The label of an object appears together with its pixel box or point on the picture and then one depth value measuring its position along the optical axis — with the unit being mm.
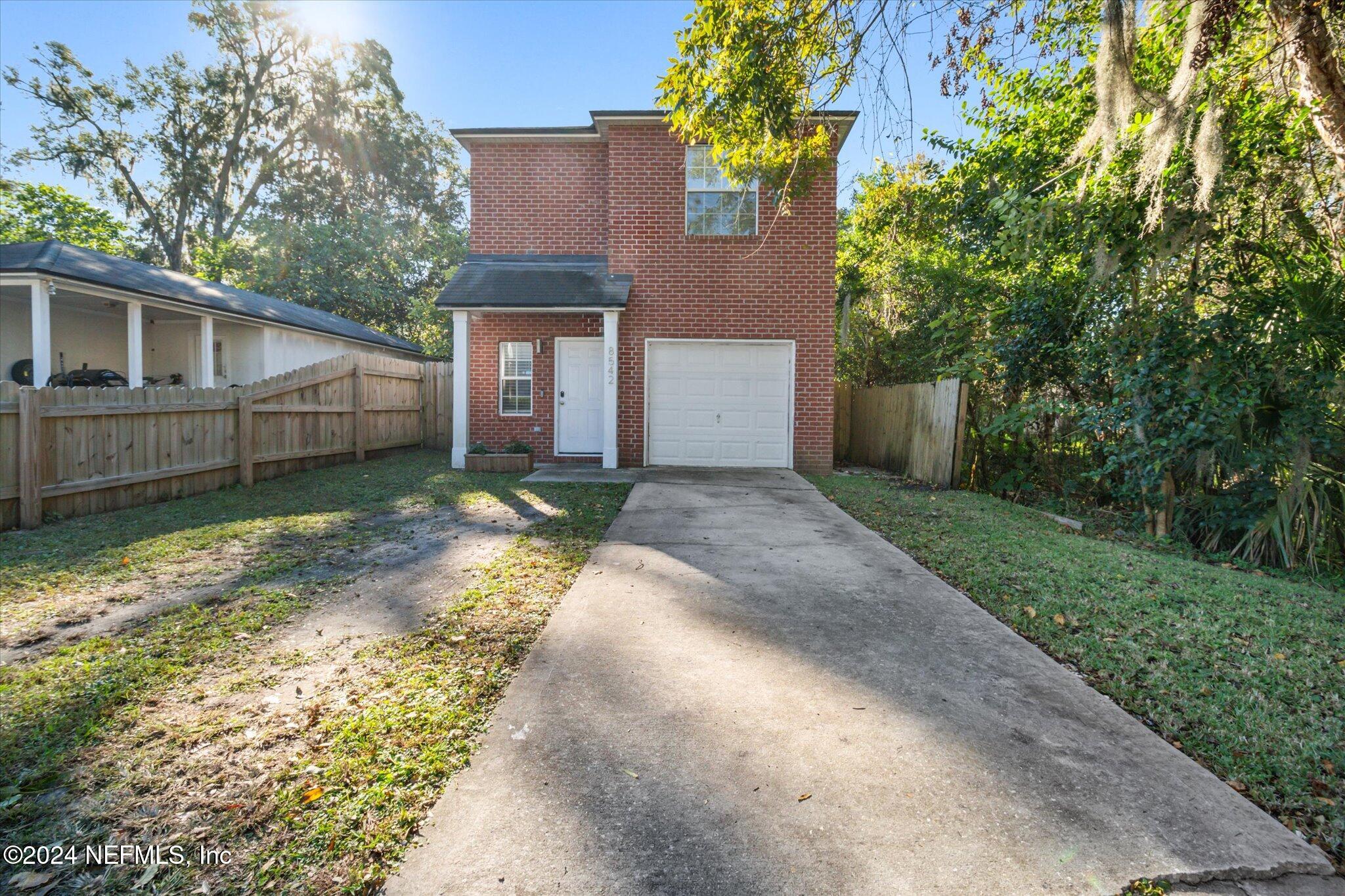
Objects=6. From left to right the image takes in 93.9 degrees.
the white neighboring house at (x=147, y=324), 10141
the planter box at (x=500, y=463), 9977
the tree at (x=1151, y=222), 5020
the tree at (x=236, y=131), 23359
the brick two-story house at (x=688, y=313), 10219
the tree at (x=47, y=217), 21484
